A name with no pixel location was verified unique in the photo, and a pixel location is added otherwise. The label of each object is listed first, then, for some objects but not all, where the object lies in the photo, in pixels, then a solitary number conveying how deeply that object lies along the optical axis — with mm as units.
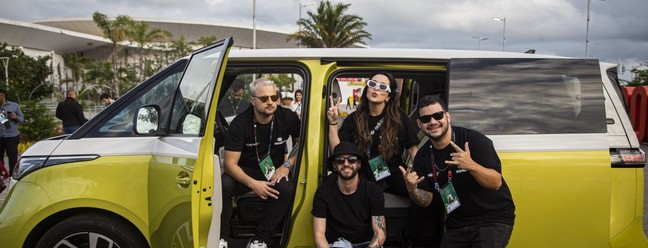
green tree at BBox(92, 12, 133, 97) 46875
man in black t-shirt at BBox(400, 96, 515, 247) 3100
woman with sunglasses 3889
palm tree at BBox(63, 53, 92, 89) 60941
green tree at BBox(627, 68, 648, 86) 31291
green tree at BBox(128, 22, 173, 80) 48062
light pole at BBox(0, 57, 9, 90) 35588
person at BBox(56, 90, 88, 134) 9898
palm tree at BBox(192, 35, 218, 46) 51438
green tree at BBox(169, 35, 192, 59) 52812
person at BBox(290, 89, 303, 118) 10423
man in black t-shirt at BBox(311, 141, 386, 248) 3563
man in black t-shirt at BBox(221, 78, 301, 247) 3855
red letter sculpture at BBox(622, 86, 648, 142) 16234
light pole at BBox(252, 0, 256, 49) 28078
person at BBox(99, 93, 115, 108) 10750
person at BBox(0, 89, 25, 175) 8391
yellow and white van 3256
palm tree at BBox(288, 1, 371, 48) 36344
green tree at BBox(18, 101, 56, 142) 13086
